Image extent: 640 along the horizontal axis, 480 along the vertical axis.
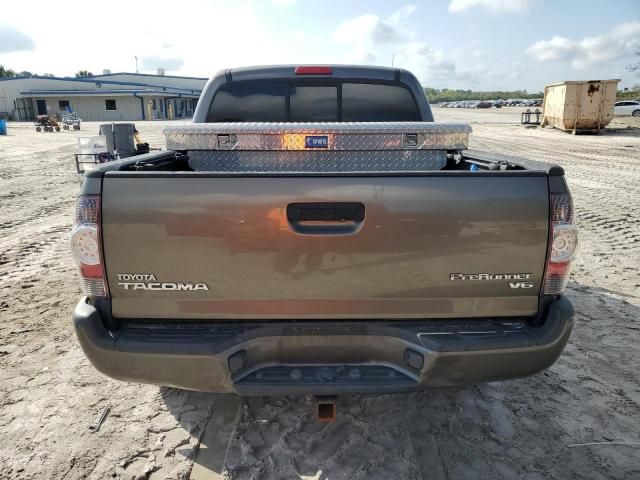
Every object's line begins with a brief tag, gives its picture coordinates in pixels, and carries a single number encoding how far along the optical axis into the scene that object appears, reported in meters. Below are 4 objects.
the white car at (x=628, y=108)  36.34
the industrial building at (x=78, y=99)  51.66
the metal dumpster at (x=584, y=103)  22.25
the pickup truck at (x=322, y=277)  2.04
